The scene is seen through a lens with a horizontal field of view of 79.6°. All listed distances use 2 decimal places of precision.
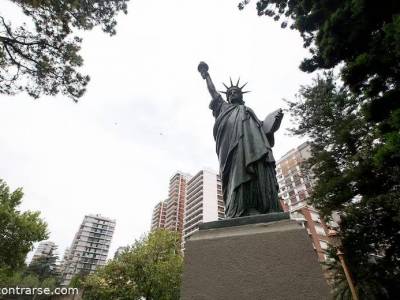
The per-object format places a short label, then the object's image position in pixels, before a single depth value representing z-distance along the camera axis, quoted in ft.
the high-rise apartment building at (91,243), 298.97
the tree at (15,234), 49.55
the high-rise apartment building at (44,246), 375.33
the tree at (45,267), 155.74
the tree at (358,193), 32.48
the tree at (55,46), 22.30
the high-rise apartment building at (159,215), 254.88
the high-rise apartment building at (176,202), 231.71
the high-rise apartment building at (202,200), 195.62
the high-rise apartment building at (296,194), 112.06
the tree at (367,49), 18.47
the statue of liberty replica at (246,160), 9.80
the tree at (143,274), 53.88
